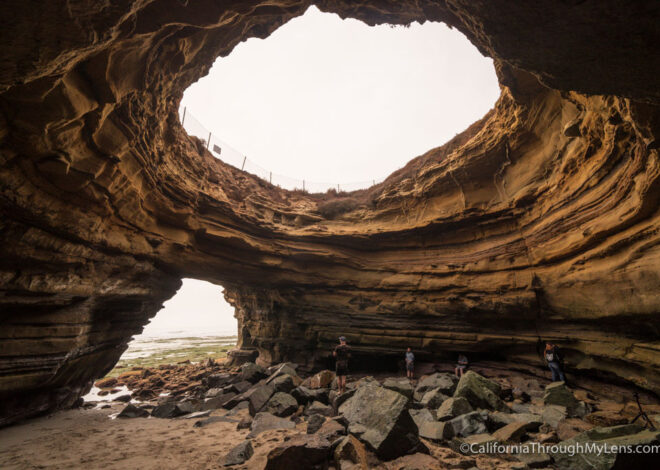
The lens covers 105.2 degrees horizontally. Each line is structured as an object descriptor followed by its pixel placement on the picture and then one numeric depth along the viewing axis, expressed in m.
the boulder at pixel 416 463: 4.06
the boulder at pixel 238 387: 10.08
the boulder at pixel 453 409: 5.72
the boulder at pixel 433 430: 4.94
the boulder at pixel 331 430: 4.96
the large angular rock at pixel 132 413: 8.48
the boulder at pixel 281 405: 7.07
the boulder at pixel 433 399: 6.78
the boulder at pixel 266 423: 6.15
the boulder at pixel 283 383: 8.58
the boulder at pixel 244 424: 6.53
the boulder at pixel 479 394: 6.45
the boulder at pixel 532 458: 3.92
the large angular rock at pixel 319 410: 6.80
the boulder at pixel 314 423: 5.62
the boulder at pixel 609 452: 3.25
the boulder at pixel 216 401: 8.82
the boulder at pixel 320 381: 9.41
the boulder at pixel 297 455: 4.05
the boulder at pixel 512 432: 4.62
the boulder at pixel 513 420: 5.13
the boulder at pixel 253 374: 11.19
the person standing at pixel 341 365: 8.76
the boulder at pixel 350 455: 3.98
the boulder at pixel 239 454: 4.63
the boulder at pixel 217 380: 12.06
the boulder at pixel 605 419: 5.04
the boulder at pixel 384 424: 4.42
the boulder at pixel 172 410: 8.27
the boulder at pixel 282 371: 10.00
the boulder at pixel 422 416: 5.69
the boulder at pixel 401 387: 6.99
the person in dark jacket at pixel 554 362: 8.20
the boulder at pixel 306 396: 7.86
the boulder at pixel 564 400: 5.79
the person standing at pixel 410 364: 11.31
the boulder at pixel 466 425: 5.02
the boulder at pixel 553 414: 5.35
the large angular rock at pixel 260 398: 7.48
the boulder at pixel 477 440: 4.47
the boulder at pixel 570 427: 4.75
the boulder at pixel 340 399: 6.95
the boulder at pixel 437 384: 7.71
